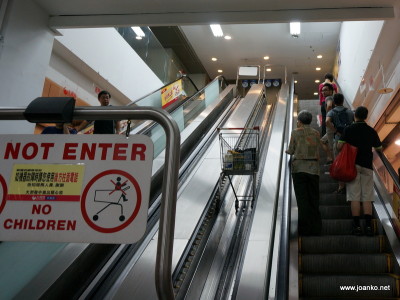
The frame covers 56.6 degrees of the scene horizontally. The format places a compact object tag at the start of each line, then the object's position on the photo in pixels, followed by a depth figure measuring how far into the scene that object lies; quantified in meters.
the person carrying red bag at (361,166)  4.59
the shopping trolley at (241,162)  4.97
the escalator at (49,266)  2.93
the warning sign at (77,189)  1.30
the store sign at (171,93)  9.50
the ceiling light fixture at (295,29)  13.99
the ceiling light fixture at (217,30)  14.50
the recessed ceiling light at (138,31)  11.55
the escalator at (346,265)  3.59
